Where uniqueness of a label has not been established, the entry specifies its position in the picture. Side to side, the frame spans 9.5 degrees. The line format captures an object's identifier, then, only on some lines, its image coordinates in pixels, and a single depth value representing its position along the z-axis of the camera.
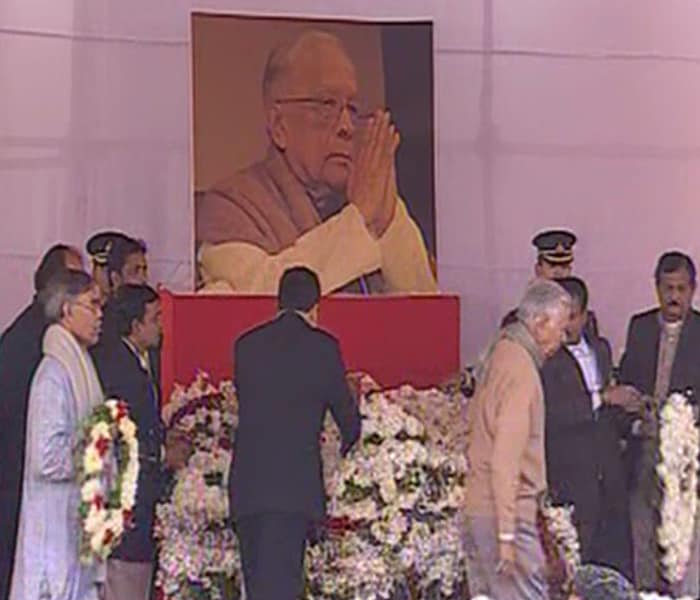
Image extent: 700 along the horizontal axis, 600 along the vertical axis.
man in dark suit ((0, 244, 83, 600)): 14.43
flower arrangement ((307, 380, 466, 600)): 15.66
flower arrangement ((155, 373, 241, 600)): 15.86
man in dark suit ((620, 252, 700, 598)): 16.61
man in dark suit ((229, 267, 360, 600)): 14.95
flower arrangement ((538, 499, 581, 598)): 14.59
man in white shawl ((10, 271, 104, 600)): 13.73
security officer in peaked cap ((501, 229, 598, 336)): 18.11
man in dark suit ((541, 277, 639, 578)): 15.29
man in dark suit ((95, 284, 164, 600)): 15.14
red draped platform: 17.86
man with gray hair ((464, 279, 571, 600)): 14.01
